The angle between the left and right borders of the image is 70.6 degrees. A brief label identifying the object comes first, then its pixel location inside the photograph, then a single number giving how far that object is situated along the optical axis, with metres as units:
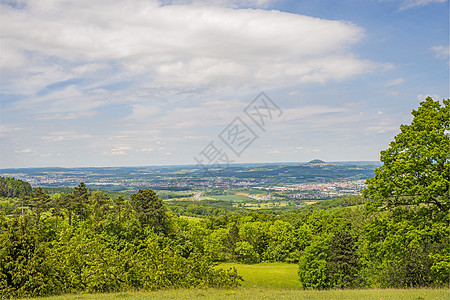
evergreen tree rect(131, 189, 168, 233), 69.12
